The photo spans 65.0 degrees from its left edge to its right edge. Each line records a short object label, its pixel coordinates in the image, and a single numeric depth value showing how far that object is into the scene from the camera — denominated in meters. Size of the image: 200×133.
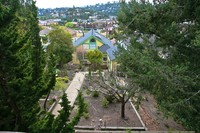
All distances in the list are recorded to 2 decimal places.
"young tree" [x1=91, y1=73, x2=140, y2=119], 8.09
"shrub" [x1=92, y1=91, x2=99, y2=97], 11.84
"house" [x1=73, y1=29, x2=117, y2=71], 20.81
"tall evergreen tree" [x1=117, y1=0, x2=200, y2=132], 4.50
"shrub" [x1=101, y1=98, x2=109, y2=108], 10.36
